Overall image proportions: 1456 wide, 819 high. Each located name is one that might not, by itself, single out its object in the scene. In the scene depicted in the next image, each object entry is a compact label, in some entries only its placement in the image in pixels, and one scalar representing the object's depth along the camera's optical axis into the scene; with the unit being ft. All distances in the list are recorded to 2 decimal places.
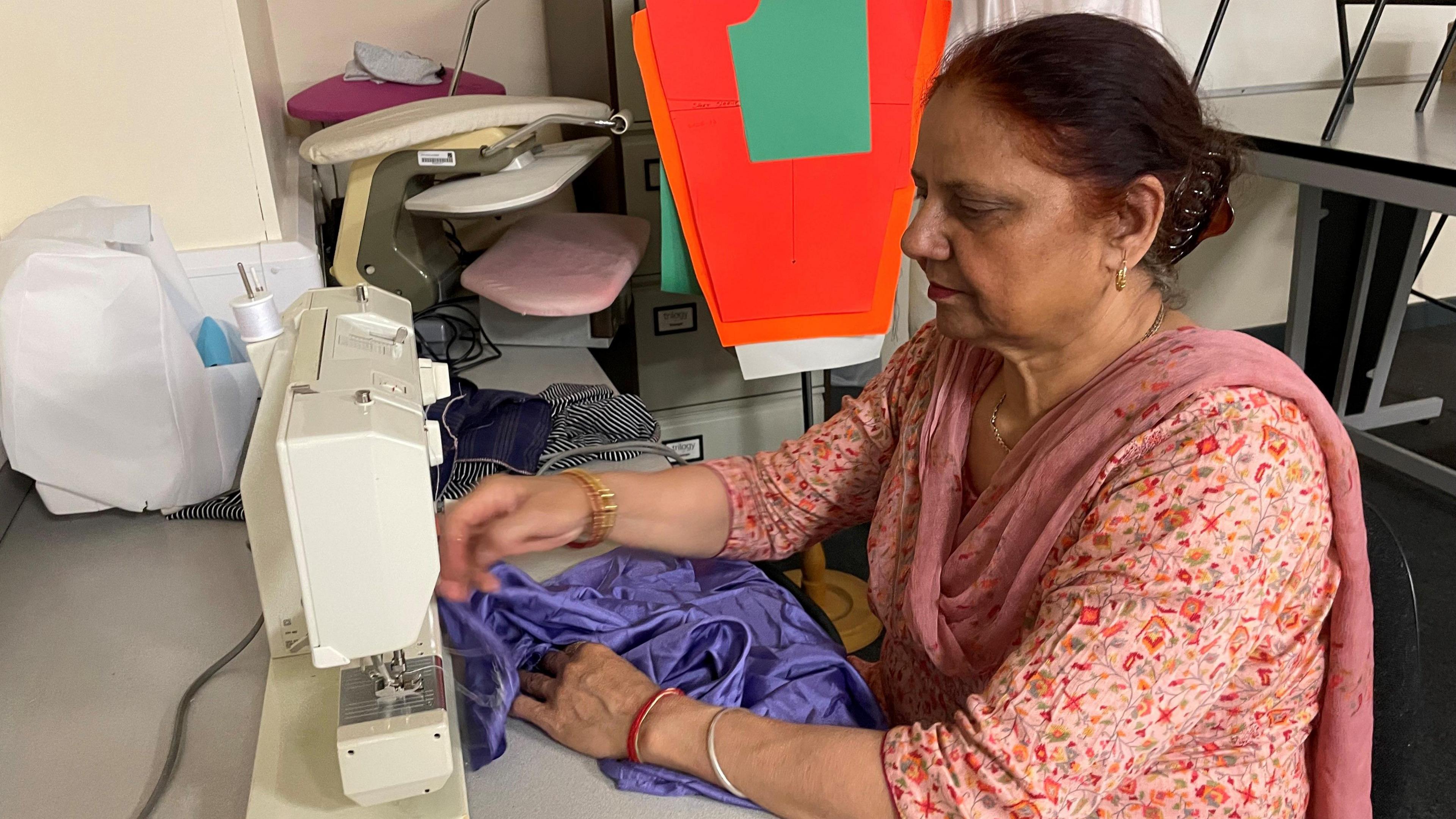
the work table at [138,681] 2.44
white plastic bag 3.34
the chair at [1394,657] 2.51
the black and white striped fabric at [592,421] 4.12
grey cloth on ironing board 6.80
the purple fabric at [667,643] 2.60
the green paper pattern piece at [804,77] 4.95
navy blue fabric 3.89
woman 2.28
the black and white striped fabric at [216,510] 3.70
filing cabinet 6.13
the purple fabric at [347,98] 6.37
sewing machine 1.85
